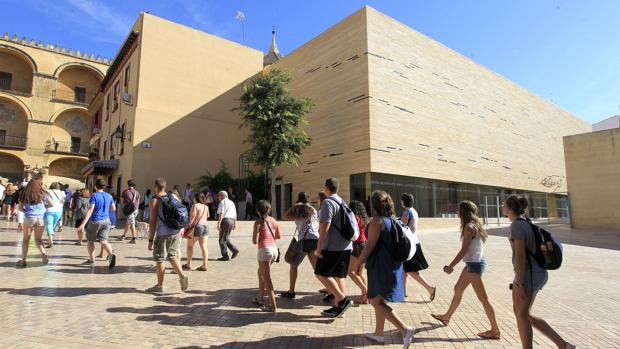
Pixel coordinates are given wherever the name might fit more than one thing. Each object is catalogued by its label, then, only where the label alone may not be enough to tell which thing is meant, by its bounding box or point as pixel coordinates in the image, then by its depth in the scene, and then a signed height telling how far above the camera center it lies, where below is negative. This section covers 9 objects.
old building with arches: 35.95 +11.09
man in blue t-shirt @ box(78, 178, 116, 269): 7.39 -0.02
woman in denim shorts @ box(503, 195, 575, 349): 3.41 -0.58
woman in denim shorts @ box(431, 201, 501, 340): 4.21 -0.51
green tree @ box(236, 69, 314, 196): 18.73 +5.04
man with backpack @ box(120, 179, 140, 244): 10.73 +0.46
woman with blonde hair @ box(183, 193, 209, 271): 7.61 -0.15
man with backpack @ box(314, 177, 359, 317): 4.71 -0.42
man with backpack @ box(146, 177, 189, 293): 5.77 -0.19
